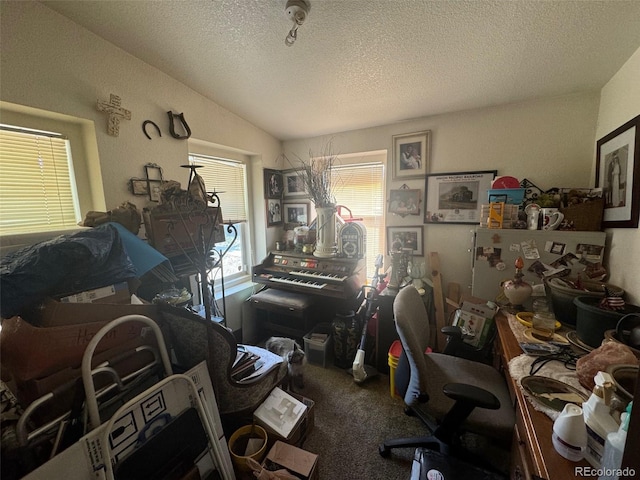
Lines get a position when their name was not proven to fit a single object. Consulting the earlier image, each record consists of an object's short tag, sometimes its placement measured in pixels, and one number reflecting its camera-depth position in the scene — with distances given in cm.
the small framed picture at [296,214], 284
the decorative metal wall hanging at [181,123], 177
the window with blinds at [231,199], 232
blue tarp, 83
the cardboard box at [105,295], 98
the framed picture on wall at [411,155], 215
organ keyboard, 212
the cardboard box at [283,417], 126
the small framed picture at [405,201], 224
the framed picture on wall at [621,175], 115
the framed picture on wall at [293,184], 277
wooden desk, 64
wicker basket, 138
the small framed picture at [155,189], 171
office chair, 101
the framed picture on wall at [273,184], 270
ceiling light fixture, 108
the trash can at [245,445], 113
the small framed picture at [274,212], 278
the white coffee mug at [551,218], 142
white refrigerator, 136
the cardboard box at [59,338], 80
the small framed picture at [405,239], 227
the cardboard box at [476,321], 151
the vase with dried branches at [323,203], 231
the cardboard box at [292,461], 110
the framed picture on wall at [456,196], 198
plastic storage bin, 212
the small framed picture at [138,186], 161
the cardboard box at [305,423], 139
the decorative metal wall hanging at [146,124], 165
